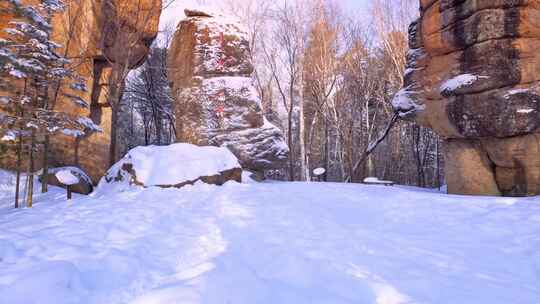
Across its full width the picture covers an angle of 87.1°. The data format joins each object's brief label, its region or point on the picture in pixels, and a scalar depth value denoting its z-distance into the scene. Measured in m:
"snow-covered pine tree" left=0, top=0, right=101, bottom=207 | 7.75
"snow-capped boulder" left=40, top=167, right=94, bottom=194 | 10.42
